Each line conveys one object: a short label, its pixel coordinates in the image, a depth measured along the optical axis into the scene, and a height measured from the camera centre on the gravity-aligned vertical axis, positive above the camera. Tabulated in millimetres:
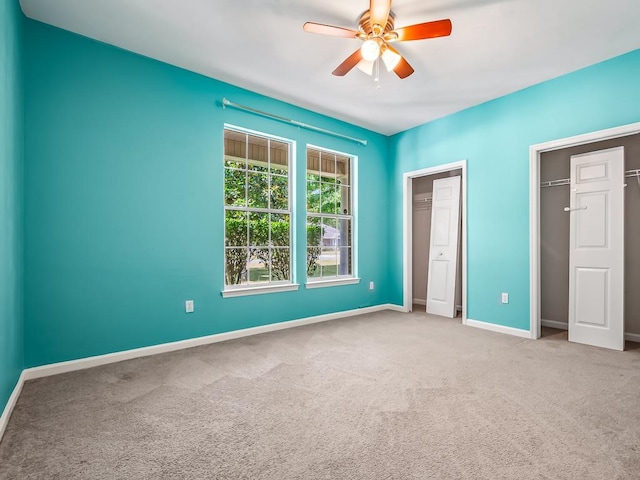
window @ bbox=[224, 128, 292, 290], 3795 +330
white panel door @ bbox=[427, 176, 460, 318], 4766 -126
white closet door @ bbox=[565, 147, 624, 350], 3277 -112
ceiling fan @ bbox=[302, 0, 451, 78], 2266 +1492
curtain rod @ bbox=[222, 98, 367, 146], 3621 +1448
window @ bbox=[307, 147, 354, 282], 4555 +326
